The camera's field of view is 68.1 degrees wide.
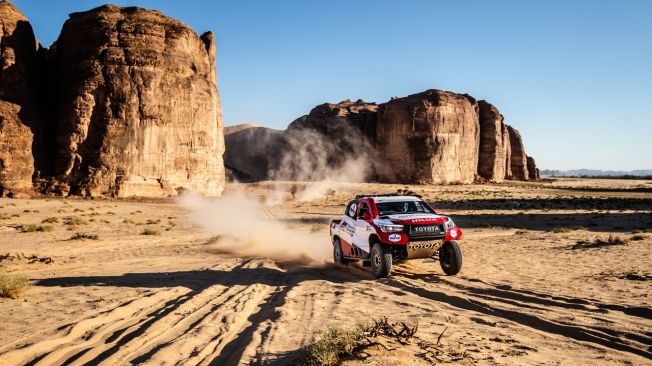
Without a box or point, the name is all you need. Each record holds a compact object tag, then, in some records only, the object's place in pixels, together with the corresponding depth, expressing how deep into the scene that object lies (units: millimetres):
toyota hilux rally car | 11064
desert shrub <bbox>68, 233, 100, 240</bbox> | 19969
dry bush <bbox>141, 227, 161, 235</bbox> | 22575
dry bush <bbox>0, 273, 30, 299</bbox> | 9281
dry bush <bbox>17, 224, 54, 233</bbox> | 22648
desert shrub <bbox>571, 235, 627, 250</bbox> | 16562
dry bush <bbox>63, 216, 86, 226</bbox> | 25672
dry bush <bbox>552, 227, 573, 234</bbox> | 21844
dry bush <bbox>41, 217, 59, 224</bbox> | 26531
